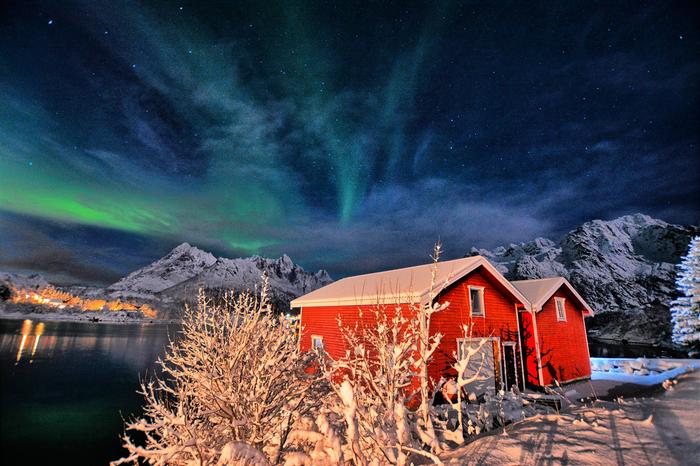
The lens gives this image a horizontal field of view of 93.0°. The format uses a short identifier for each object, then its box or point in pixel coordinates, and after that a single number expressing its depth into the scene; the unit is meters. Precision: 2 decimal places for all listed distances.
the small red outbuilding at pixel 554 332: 17.95
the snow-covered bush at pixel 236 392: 5.52
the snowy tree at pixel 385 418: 4.05
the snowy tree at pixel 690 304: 24.64
